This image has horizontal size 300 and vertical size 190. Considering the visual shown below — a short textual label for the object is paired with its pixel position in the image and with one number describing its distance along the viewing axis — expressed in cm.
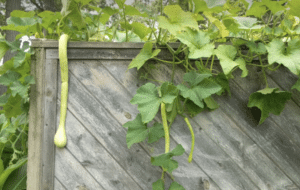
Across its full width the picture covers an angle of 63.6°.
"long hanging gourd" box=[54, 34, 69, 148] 105
